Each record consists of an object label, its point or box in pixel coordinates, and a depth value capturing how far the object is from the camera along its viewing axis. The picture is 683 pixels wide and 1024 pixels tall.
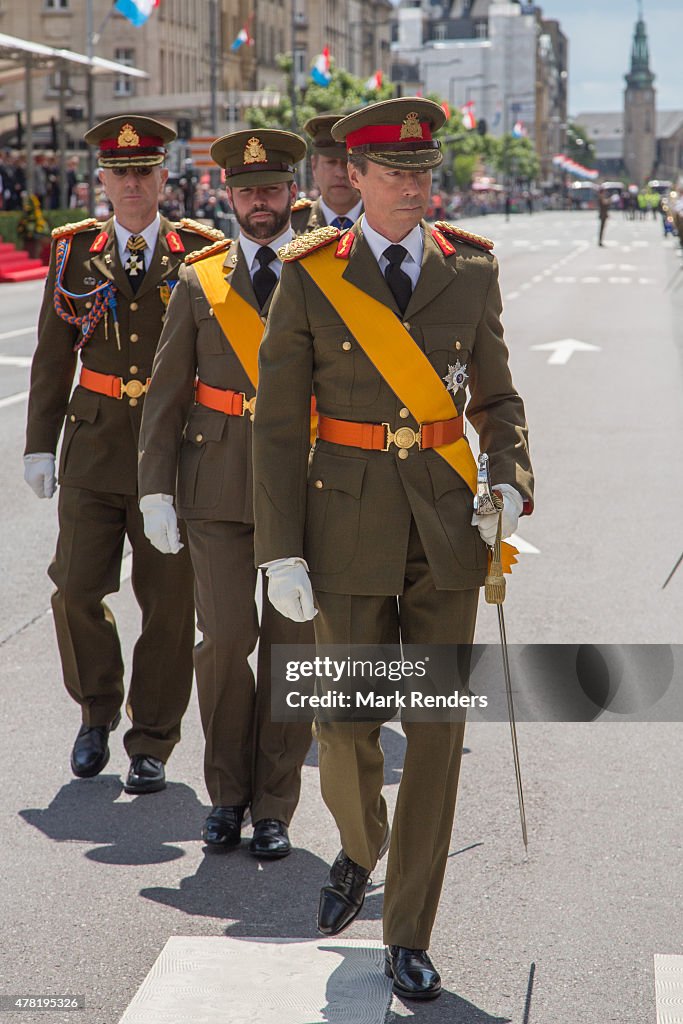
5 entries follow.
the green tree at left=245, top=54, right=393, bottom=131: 79.75
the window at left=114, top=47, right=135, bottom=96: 76.12
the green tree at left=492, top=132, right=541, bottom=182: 147.50
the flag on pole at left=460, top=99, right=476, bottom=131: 93.88
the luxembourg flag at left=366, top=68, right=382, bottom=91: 71.98
